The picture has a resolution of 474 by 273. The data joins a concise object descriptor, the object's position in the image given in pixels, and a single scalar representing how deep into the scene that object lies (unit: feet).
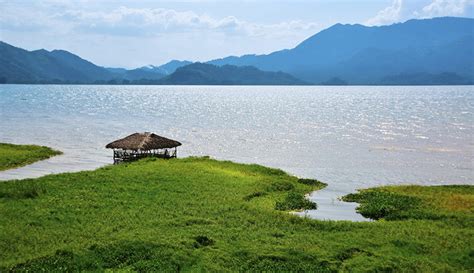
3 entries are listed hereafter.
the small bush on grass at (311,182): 171.02
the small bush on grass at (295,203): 126.49
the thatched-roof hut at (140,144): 195.11
